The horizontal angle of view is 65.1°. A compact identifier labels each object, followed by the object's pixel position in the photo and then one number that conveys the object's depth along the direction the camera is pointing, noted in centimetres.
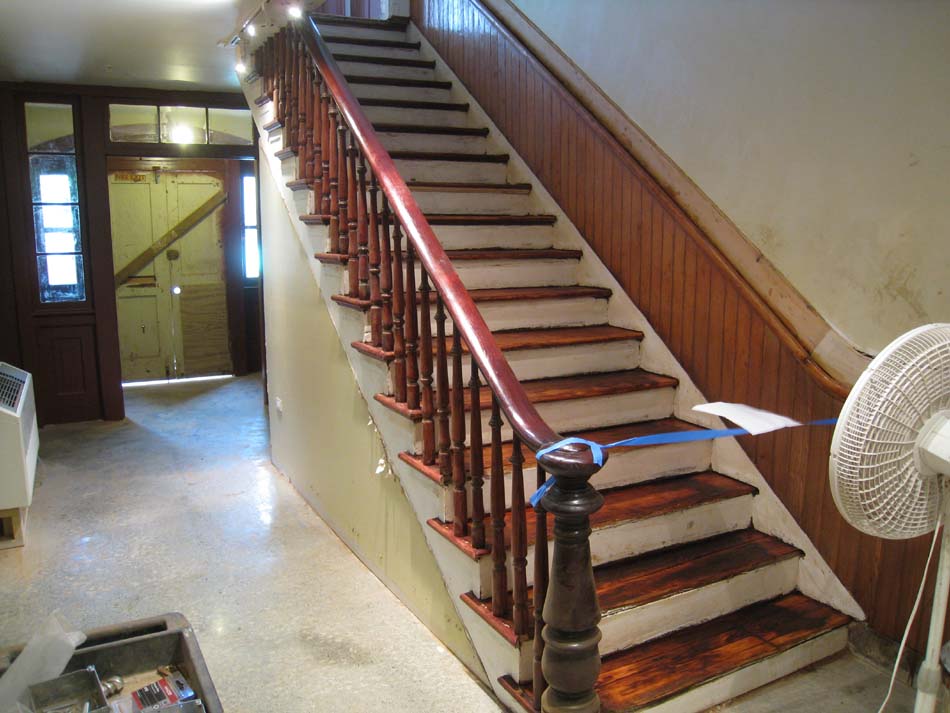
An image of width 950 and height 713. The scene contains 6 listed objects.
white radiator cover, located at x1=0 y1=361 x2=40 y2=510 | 348
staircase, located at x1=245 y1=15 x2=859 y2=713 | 217
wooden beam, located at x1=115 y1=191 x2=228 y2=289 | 759
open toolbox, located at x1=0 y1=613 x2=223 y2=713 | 191
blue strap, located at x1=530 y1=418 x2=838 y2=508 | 168
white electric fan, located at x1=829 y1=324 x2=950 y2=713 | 142
